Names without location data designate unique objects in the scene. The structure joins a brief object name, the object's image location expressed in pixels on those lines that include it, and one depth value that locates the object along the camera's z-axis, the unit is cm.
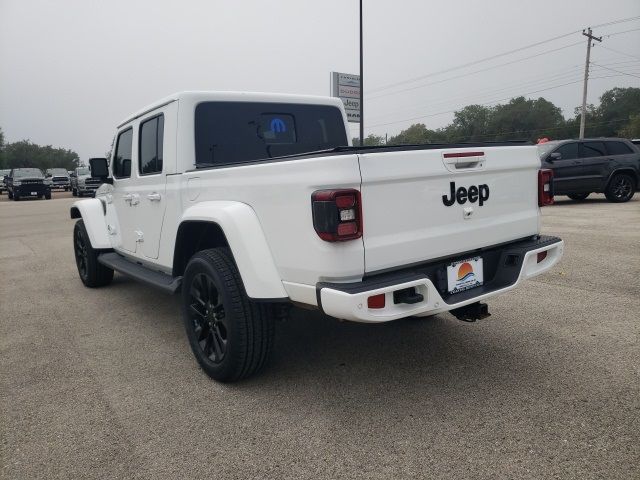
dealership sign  1650
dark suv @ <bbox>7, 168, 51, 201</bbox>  2745
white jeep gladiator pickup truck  239
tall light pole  1475
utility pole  3512
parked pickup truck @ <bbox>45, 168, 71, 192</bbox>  3868
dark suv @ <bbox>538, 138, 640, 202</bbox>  1238
